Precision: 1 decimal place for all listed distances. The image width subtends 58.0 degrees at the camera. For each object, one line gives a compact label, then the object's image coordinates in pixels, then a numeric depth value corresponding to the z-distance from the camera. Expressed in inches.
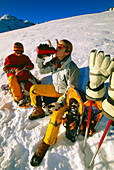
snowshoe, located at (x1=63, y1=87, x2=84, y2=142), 71.7
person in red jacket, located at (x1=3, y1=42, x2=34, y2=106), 118.7
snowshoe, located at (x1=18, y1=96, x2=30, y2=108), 115.5
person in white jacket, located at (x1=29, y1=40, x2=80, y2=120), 87.9
